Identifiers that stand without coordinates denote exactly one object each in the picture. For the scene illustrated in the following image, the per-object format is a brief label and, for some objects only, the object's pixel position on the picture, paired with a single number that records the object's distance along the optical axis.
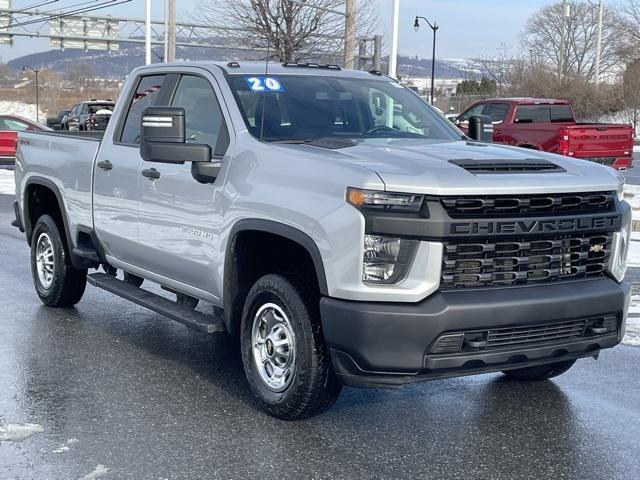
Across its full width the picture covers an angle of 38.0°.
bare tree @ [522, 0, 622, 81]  82.19
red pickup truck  18.27
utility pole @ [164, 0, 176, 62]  29.62
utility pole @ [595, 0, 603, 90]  49.49
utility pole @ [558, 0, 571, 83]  55.04
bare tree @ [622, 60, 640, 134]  48.62
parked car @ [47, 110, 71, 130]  39.69
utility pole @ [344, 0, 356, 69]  21.98
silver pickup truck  4.42
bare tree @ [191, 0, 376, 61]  24.00
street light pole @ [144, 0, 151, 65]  32.01
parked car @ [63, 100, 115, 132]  34.68
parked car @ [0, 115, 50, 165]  22.50
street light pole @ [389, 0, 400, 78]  18.62
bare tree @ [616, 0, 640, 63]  61.62
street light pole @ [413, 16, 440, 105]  51.03
